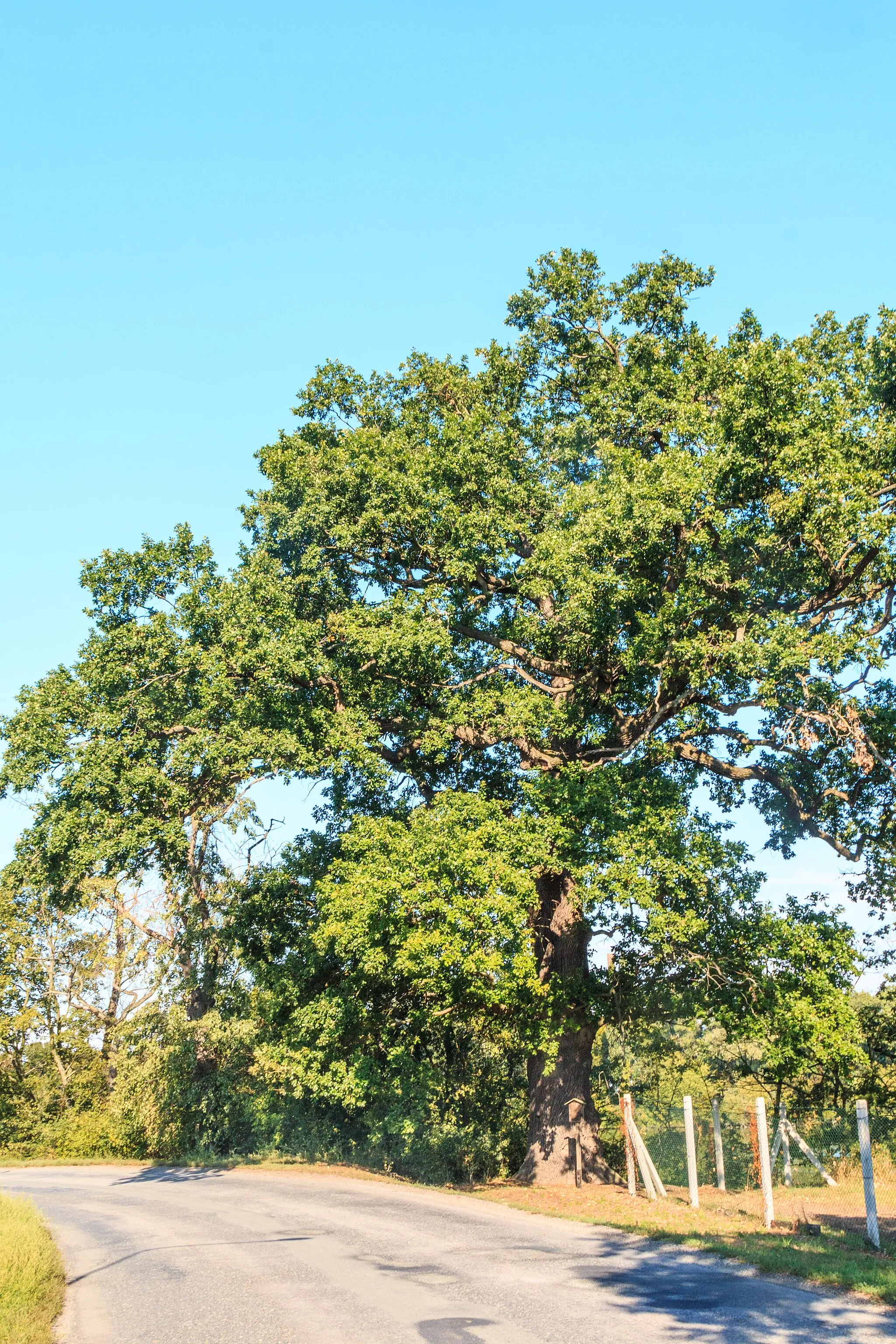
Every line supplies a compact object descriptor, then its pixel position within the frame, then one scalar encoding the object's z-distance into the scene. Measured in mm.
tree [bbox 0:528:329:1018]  20297
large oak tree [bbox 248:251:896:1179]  17047
